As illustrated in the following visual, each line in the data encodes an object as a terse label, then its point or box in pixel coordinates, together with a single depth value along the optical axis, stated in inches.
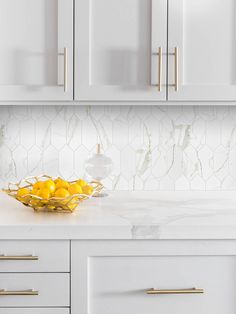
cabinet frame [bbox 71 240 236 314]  74.2
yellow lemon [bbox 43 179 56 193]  81.7
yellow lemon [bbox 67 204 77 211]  80.8
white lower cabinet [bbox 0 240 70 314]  73.8
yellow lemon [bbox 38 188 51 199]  80.5
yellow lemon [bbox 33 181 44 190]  82.4
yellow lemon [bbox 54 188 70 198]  80.7
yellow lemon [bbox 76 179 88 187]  87.4
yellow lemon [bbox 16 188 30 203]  82.1
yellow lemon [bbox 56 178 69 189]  84.2
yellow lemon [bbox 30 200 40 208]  81.0
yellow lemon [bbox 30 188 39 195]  82.0
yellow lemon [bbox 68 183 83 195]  83.4
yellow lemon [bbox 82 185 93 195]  85.8
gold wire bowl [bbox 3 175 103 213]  80.0
